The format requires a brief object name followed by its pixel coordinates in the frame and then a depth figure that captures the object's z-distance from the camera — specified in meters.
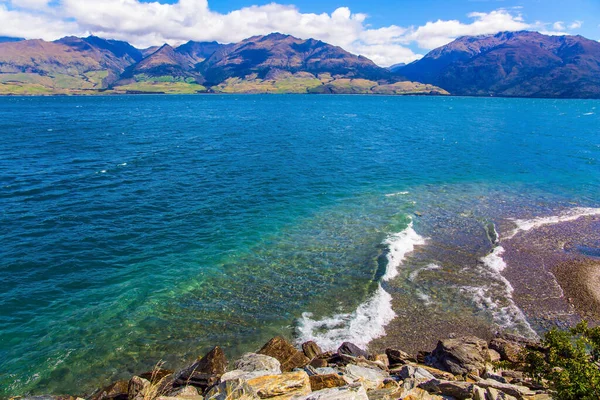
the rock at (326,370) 18.62
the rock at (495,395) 15.23
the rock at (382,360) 22.00
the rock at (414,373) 18.16
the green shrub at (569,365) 13.11
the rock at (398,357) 22.30
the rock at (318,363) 20.88
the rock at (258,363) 19.38
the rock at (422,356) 22.83
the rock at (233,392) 13.97
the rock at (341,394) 13.93
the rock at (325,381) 16.35
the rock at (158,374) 20.82
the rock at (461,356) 20.56
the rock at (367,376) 17.45
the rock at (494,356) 22.06
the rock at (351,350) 22.94
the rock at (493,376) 18.57
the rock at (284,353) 21.80
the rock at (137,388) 17.55
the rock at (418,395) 15.25
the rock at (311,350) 23.33
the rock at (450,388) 15.94
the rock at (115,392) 18.97
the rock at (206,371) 18.88
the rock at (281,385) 15.06
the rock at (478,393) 15.37
